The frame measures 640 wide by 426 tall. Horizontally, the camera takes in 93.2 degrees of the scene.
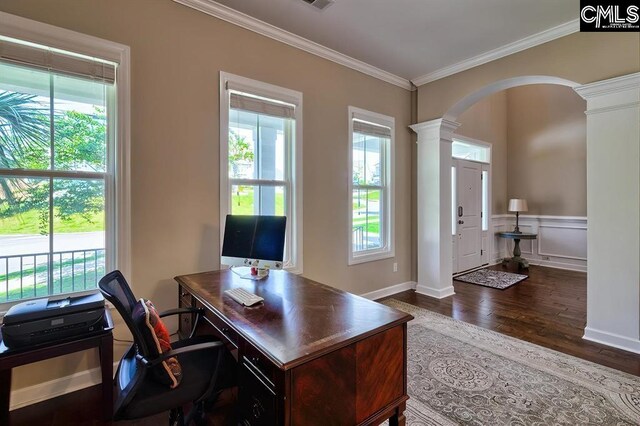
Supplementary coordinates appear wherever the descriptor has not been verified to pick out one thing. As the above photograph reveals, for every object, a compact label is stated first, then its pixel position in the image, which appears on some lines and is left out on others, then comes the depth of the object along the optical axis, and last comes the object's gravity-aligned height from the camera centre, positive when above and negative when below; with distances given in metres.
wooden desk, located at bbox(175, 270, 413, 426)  1.17 -0.62
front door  5.40 -0.04
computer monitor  2.15 -0.21
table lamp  5.97 +0.14
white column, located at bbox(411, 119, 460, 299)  4.02 +0.09
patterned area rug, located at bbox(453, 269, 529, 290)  4.66 -1.10
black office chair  1.26 -0.77
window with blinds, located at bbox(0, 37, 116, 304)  1.91 +0.30
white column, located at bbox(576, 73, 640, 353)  2.52 +0.01
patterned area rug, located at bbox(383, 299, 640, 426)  1.83 -1.21
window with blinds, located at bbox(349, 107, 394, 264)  3.71 +0.34
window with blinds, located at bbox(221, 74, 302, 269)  2.71 +0.59
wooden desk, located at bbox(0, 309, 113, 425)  1.53 -0.75
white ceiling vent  2.51 +1.76
